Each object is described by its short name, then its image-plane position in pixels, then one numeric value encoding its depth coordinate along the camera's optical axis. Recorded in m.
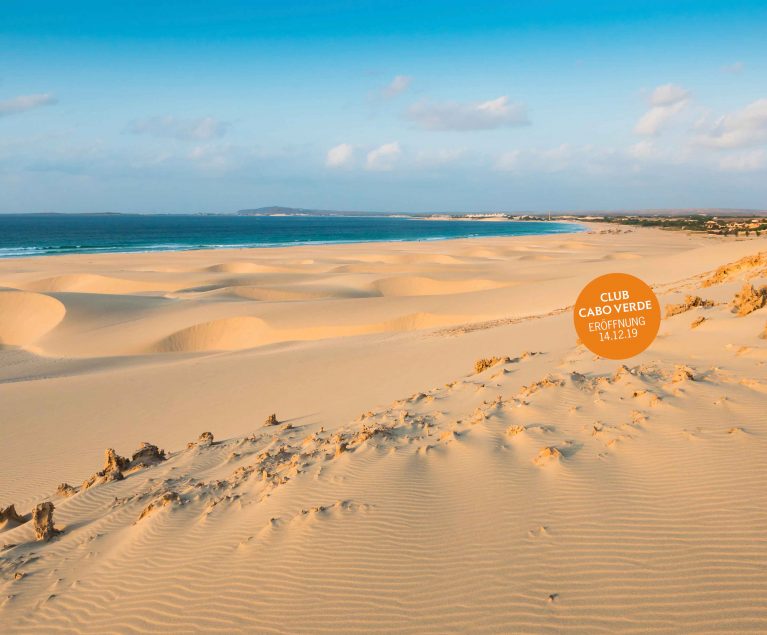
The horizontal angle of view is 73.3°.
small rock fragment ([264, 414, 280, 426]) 8.13
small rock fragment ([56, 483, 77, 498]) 6.20
